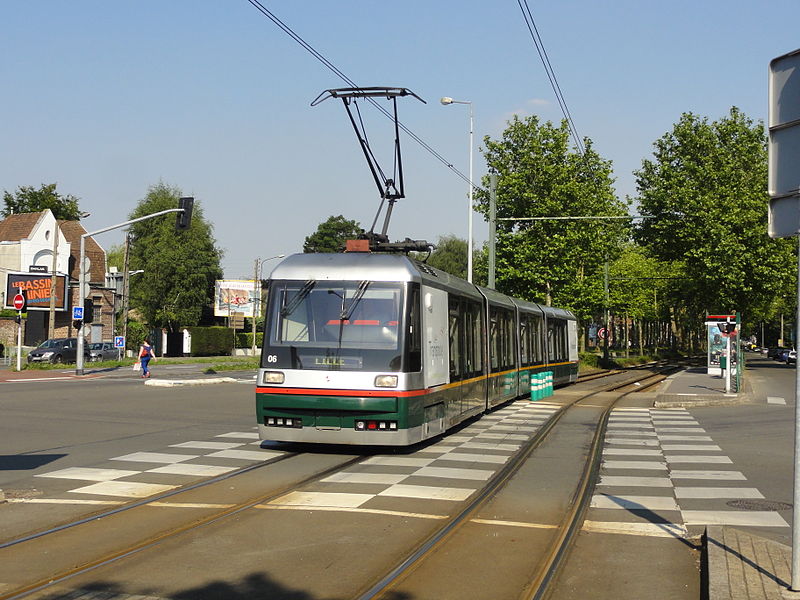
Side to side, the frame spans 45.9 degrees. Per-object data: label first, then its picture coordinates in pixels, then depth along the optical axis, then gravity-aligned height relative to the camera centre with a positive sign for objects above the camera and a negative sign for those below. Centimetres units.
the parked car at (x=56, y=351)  5119 +23
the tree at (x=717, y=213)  4916 +782
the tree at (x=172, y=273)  7944 +713
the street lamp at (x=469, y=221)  3562 +578
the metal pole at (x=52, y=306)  5807 +305
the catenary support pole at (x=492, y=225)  3538 +515
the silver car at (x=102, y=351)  5797 +28
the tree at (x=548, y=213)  5272 +819
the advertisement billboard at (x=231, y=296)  8219 +527
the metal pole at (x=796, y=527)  584 -104
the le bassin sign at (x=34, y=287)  6694 +485
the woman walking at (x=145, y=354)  3869 +7
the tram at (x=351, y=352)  1276 +6
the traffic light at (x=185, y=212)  3278 +503
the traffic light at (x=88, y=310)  4053 +195
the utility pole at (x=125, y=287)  5944 +459
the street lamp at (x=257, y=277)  7750 +658
